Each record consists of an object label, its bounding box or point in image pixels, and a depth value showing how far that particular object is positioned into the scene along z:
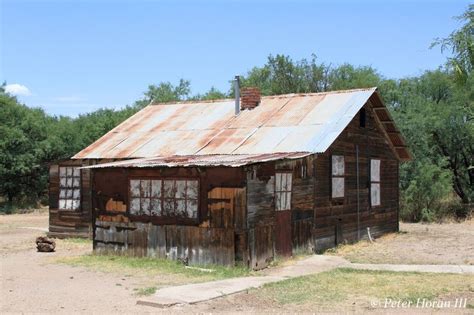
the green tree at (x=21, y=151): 31.66
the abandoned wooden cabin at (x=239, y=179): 13.90
